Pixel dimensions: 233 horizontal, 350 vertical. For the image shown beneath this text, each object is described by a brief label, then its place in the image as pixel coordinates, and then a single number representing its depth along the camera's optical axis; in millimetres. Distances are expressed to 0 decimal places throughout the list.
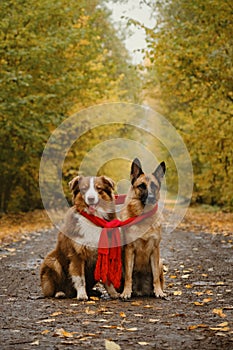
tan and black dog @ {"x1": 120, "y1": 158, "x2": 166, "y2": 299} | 6938
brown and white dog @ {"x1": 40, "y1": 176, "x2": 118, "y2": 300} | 6832
